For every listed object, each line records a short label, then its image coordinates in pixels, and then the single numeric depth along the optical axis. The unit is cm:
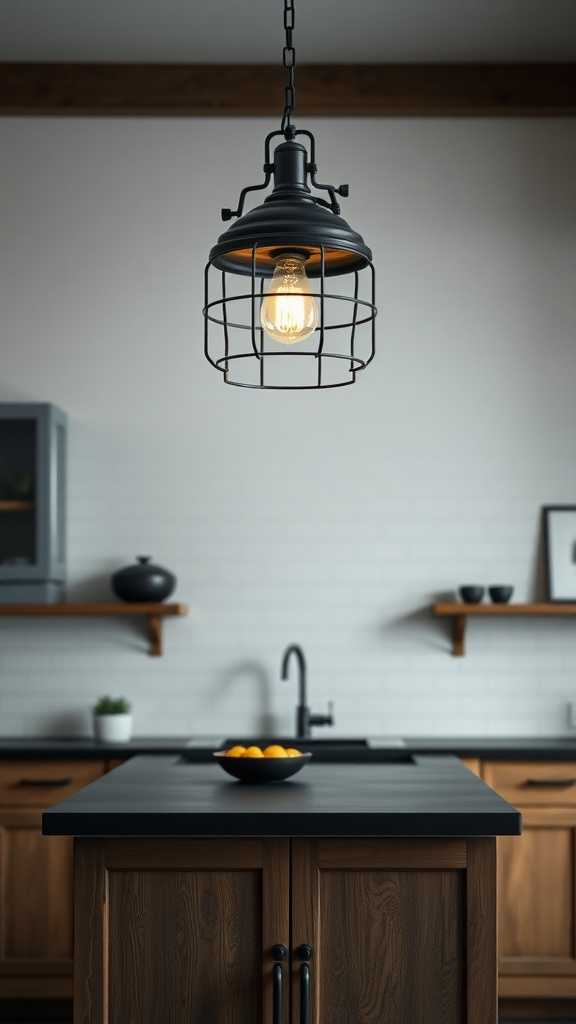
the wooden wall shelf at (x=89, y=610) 446
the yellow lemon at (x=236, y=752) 296
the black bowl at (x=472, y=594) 457
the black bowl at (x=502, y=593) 455
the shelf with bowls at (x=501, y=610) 446
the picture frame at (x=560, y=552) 471
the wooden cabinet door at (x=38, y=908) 411
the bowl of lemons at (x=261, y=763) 294
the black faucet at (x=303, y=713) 448
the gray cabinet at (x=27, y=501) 445
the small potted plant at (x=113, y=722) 449
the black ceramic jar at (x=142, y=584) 454
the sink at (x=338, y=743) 430
